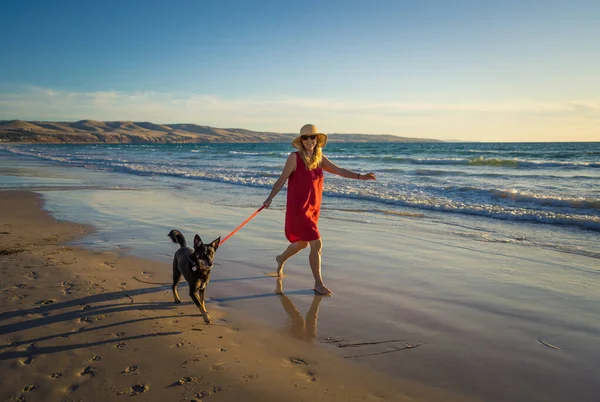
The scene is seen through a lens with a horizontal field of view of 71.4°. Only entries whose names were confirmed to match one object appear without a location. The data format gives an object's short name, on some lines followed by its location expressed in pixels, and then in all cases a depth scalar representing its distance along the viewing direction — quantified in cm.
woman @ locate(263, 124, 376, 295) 473
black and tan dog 384
